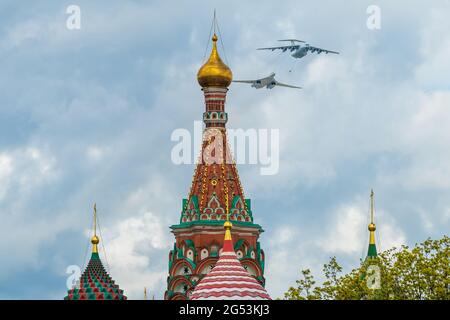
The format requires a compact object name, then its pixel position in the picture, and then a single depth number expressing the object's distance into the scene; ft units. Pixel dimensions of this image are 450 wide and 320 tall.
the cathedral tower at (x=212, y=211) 388.57
